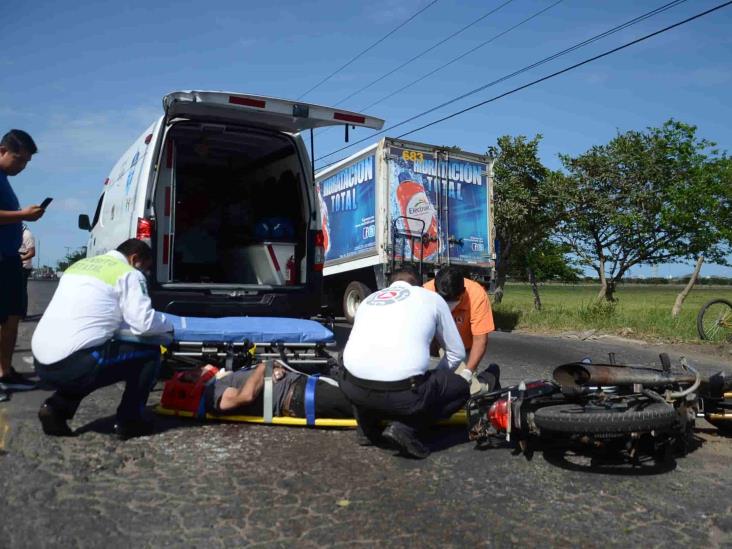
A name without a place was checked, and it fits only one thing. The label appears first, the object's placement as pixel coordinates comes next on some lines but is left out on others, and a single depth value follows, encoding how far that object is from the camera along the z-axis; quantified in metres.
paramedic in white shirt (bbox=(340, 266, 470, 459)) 3.79
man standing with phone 5.20
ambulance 5.99
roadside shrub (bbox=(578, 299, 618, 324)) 12.60
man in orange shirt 4.81
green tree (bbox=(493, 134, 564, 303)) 18.62
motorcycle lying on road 3.43
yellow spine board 4.49
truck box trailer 11.48
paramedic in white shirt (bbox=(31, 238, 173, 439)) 3.84
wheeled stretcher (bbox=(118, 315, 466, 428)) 4.57
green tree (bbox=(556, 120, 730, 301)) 16.45
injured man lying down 4.53
